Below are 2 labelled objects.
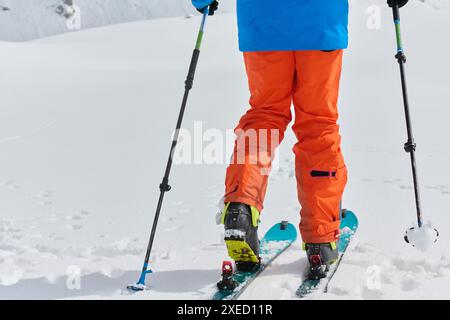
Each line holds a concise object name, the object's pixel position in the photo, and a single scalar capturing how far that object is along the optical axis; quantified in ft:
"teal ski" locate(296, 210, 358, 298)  10.10
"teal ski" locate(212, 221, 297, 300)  9.91
